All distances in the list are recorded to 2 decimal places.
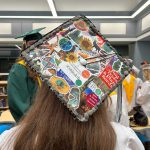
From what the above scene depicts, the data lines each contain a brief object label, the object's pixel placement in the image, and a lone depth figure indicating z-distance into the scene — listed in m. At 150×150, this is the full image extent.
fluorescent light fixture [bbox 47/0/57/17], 5.66
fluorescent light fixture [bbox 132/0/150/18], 5.62
